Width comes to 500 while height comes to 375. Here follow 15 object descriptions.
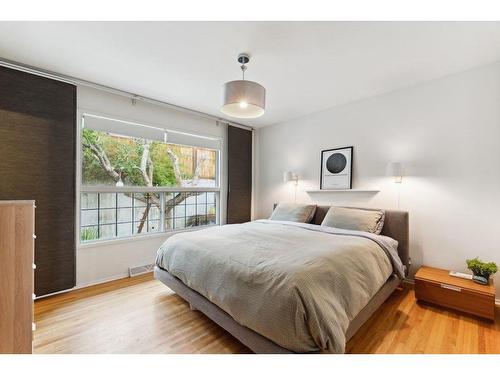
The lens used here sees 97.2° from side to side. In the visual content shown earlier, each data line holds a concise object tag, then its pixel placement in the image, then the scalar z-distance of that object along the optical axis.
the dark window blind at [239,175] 4.03
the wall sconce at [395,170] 2.60
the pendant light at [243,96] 1.72
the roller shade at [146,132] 2.71
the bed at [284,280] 1.23
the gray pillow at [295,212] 3.23
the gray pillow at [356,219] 2.61
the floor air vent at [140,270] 2.93
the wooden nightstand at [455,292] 1.86
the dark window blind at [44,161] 2.12
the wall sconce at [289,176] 3.74
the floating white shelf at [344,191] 2.99
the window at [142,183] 2.76
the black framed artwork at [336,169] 3.20
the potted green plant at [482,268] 1.97
